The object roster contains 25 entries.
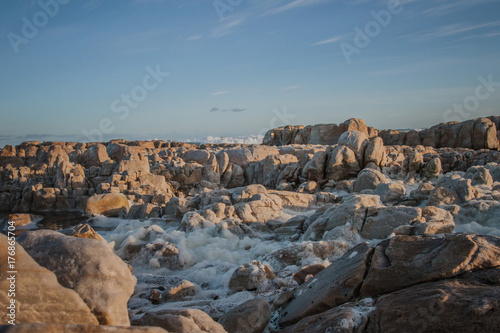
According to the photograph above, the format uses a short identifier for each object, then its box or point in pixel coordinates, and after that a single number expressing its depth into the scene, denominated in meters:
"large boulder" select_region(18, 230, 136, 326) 2.85
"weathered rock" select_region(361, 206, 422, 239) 8.14
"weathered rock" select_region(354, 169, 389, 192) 15.60
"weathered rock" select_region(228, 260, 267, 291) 6.24
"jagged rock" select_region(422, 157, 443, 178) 20.25
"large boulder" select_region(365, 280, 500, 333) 2.87
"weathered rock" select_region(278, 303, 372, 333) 3.38
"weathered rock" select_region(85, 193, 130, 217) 15.97
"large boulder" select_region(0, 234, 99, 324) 2.48
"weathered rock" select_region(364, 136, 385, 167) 19.88
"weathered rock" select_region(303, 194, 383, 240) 8.91
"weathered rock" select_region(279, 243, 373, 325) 4.11
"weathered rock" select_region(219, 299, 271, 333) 4.35
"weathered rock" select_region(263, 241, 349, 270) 7.50
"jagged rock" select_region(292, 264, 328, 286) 5.99
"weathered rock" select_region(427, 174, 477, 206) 10.44
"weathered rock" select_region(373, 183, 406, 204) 12.16
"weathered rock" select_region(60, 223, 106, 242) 5.50
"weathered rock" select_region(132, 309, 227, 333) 3.68
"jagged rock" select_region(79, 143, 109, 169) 24.67
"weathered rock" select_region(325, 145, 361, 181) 19.47
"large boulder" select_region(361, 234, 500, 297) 3.64
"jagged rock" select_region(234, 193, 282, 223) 11.78
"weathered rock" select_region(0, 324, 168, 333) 1.97
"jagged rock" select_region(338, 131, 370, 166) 20.32
